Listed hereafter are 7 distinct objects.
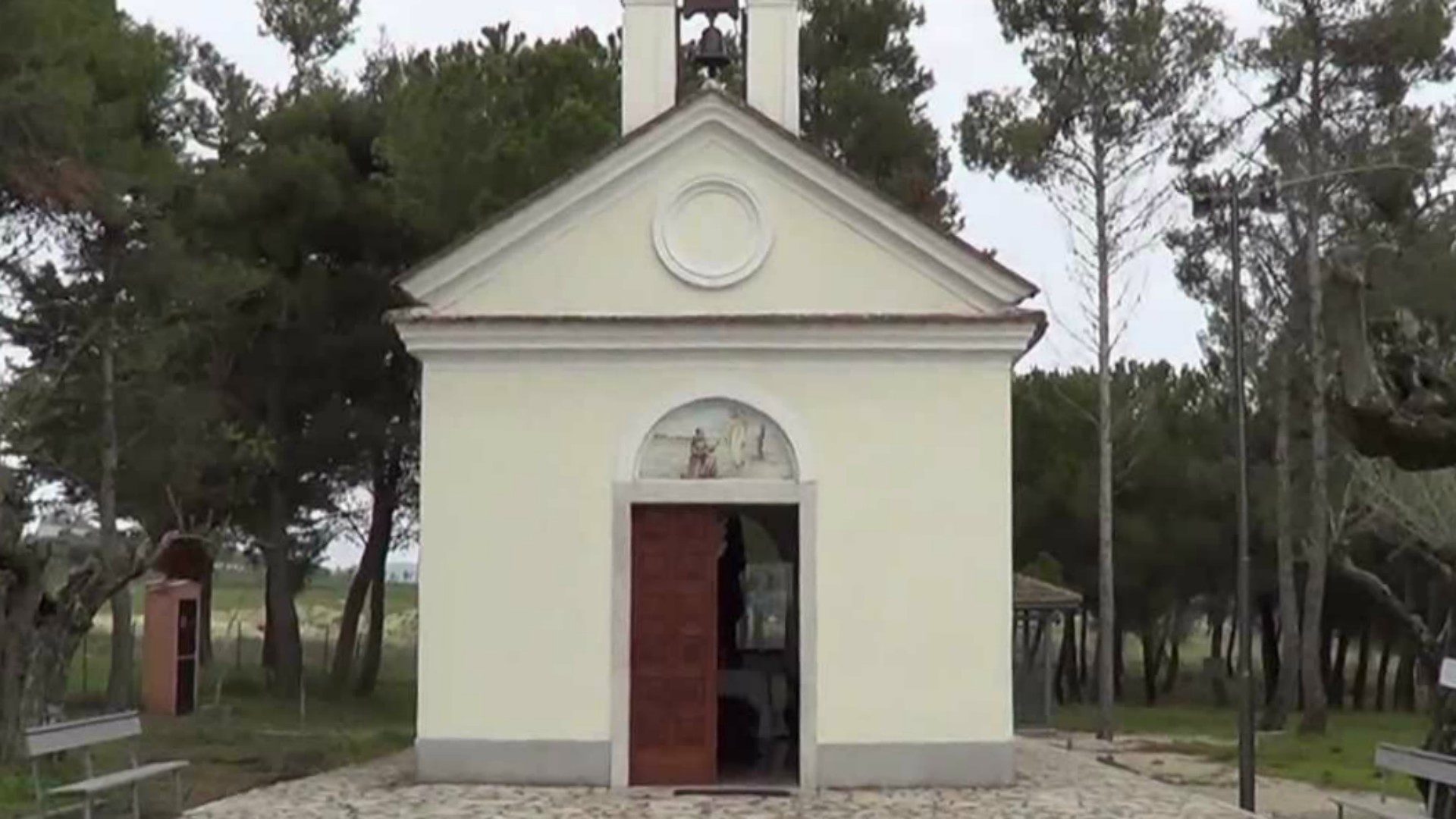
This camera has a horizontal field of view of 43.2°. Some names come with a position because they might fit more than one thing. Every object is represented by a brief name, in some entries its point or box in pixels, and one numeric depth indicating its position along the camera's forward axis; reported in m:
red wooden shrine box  29.16
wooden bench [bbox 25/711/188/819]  12.90
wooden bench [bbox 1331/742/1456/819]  12.50
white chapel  15.86
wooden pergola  29.54
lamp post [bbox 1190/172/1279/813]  16.72
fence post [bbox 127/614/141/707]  29.36
